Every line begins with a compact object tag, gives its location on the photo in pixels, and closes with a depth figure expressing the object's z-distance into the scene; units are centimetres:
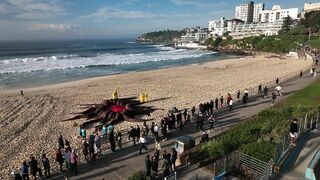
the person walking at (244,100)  2374
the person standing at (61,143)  1599
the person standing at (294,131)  1330
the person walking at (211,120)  1830
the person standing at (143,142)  1495
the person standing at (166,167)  1179
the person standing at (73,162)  1259
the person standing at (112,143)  1492
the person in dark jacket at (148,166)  1192
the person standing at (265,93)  2667
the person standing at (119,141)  1551
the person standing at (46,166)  1242
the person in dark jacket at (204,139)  1502
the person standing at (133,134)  1598
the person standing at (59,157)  1287
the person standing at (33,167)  1221
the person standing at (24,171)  1214
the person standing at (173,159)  1241
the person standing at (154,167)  1189
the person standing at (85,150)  1388
